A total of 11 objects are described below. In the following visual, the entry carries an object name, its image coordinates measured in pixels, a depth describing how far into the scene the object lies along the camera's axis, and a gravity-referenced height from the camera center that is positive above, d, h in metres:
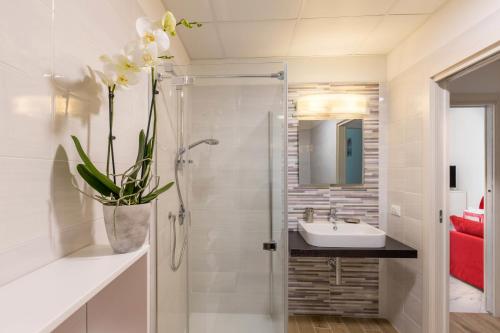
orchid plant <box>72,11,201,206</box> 0.73 +0.28
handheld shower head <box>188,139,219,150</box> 1.80 +0.18
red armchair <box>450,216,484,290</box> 2.69 -0.90
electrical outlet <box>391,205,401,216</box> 2.13 -0.34
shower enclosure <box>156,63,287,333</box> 1.77 -0.23
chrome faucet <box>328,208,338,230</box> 2.29 -0.41
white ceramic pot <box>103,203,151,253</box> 0.73 -0.16
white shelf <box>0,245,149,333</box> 0.40 -0.24
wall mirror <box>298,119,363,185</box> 2.34 +0.14
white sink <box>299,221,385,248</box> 1.85 -0.50
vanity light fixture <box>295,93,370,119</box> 2.31 +0.56
